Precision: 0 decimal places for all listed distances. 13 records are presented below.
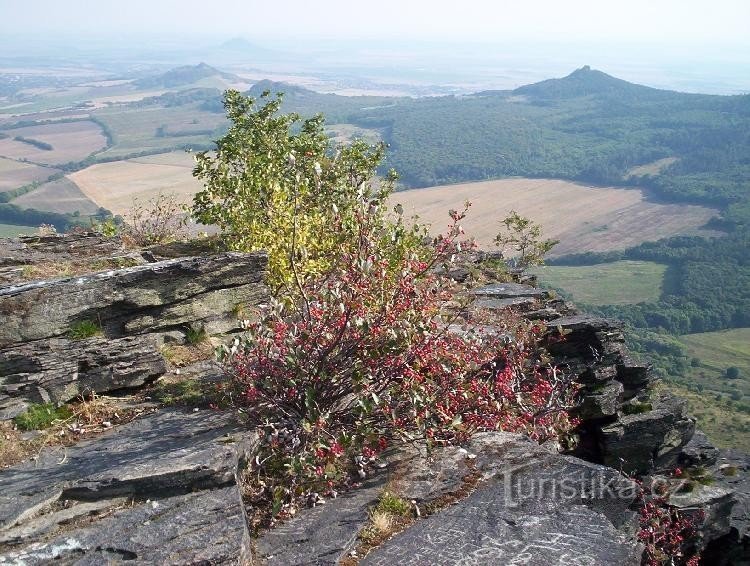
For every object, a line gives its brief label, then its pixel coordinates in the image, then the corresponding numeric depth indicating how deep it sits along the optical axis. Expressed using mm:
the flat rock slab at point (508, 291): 24906
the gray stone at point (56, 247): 15508
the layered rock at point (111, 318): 11781
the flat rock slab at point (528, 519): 9023
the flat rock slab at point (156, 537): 8078
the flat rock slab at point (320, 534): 8977
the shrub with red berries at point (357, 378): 10422
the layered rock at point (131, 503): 8219
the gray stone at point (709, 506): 19169
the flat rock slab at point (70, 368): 11586
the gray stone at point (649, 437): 18594
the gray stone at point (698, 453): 22812
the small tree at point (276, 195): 15898
